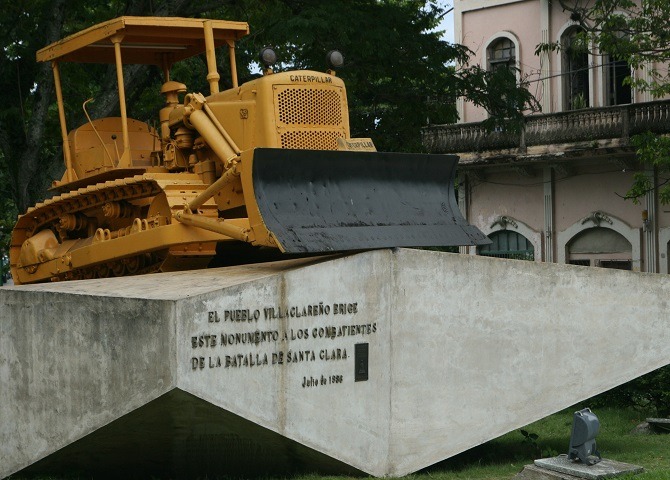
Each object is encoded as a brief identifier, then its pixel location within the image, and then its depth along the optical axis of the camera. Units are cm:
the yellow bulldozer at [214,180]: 1101
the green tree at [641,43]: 2217
